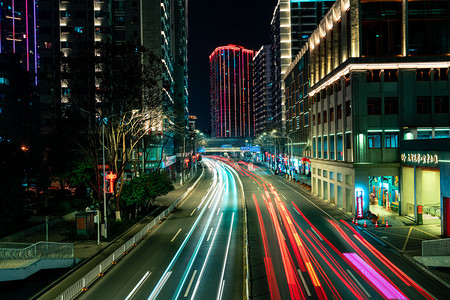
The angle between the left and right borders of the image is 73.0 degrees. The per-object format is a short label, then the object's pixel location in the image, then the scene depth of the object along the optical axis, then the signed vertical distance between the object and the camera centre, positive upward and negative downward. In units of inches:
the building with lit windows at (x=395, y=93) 1248.8 +216.4
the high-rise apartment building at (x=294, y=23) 4382.4 +1807.9
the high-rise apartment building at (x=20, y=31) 4891.7 +1982.4
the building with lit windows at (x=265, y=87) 6838.6 +1369.3
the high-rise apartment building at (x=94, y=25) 2768.2 +1152.0
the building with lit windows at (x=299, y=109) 2623.0 +362.3
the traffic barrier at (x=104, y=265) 564.9 -270.8
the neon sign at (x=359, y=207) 1198.9 -247.2
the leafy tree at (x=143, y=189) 1230.9 -170.7
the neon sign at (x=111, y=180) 1027.9 -106.6
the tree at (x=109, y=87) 1095.6 +229.9
